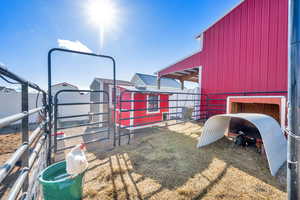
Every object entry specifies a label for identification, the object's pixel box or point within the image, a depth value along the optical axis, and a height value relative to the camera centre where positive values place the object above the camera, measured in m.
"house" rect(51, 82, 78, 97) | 9.08 +0.94
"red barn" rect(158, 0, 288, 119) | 3.22 +1.51
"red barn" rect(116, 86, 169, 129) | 5.02 -0.32
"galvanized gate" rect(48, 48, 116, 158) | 2.03 +0.00
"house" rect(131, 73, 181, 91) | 11.54 +1.79
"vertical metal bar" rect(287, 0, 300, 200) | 1.00 +0.01
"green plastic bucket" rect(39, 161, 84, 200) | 1.00 -0.76
